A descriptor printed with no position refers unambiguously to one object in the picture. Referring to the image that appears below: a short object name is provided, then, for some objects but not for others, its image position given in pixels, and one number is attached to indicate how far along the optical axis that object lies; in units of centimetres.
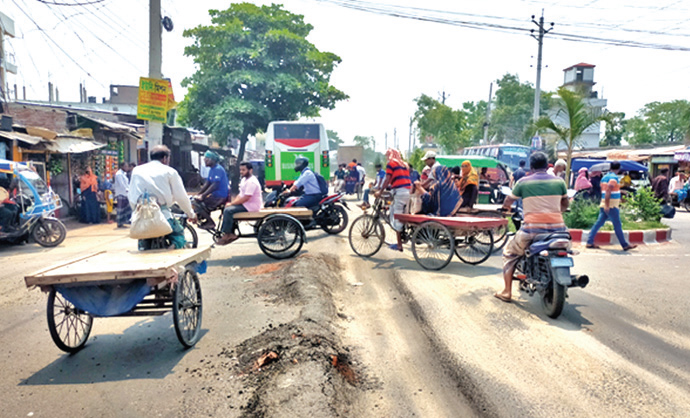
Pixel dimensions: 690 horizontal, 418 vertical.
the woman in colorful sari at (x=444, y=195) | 828
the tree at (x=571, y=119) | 1670
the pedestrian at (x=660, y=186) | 1521
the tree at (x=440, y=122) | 4484
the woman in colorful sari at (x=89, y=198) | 1593
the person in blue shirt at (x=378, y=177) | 1511
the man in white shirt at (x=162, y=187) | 538
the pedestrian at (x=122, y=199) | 1488
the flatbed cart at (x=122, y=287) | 402
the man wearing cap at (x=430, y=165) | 858
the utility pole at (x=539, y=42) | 2503
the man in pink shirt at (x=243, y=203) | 875
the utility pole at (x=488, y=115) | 4153
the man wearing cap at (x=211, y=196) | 936
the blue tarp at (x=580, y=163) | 2914
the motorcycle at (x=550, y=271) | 534
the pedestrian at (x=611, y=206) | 945
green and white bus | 2269
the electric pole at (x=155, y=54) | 1349
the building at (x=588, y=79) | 5944
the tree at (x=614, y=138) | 4575
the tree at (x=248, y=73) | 2773
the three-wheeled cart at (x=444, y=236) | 773
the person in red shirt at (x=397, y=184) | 861
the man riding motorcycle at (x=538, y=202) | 570
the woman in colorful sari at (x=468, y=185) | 969
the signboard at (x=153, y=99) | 1306
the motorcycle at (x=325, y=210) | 1038
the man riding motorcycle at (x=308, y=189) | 1010
